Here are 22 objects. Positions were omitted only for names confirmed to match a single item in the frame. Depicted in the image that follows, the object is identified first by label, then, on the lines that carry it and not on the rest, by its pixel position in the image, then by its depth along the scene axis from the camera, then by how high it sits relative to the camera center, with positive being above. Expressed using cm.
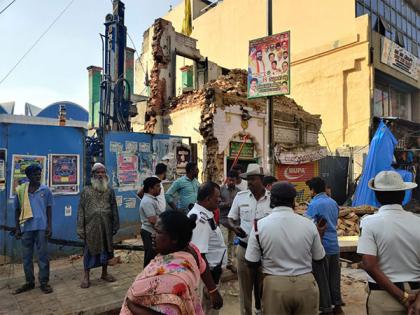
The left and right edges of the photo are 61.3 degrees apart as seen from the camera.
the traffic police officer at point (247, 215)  393 -63
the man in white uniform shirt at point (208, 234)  319 -66
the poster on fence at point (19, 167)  657 -9
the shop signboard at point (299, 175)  1353 -49
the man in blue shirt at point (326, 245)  440 -108
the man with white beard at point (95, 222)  535 -91
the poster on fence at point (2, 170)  646 -14
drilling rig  1018 +237
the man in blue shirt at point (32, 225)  513 -93
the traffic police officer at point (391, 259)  238 -66
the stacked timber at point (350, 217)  938 -159
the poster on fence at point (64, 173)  711 -23
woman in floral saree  186 -63
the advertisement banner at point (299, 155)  1313 +26
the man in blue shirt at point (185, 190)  585 -46
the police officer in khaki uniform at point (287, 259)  274 -77
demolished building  1105 +159
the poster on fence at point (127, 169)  822 -16
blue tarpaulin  1309 +4
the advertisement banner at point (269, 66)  717 +201
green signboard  1165 +42
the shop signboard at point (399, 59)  1730 +545
